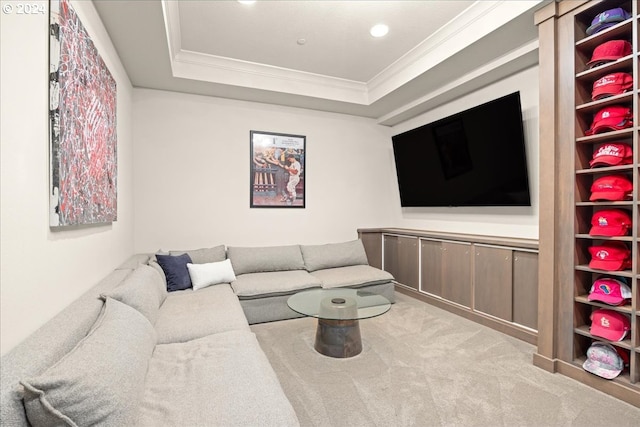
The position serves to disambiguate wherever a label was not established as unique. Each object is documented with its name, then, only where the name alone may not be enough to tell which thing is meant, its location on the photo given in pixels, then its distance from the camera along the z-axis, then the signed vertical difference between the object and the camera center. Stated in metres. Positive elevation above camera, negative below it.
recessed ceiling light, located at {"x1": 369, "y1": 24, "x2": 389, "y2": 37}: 2.97 +1.77
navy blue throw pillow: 3.18 -0.60
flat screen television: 3.07 +0.62
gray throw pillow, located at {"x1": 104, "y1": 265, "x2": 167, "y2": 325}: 1.89 -0.52
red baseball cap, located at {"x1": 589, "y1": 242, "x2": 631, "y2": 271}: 2.07 -0.31
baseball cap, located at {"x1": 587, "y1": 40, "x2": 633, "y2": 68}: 2.06 +1.07
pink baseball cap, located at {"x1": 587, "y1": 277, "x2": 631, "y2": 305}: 2.06 -0.54
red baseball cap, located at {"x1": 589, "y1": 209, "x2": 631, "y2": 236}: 2.06 -0.08
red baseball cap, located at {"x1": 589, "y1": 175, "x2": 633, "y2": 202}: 2.04 +0.15
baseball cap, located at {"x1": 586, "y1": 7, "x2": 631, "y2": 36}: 2.04 +1.27
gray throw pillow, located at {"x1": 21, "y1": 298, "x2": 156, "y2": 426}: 0.94 -0.58
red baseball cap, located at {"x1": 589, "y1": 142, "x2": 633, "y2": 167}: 2.04 +0.38
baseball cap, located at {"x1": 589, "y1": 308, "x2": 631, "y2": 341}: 2.07 -0.77
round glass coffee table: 2.48 -0.83
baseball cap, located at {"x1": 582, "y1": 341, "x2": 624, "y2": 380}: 2.07 -1.02
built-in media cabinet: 2.90 -0.71
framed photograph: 4.26 +0.60
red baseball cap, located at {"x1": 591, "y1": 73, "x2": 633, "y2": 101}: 2.03 +0.84
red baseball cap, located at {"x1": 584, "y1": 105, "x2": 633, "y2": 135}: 2.05 +0.62
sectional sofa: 0.97 -0.66
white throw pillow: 3.27 -0.65
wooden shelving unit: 2.15 +0.26
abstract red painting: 1.50 +0.52
